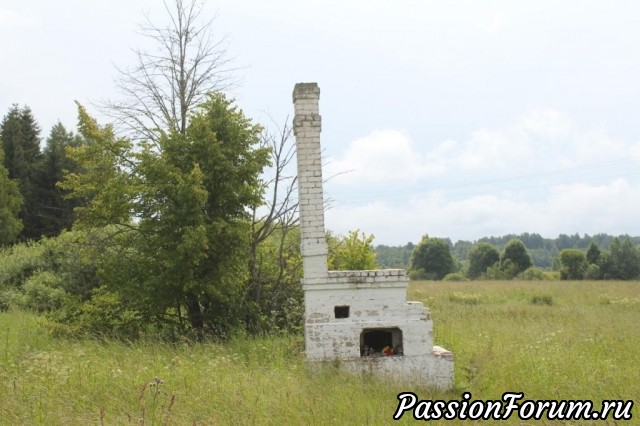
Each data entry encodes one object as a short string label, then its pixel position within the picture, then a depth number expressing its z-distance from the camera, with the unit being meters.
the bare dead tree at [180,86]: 17.31
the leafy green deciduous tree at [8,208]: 30.23
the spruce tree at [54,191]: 35.12
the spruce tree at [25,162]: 35.38
